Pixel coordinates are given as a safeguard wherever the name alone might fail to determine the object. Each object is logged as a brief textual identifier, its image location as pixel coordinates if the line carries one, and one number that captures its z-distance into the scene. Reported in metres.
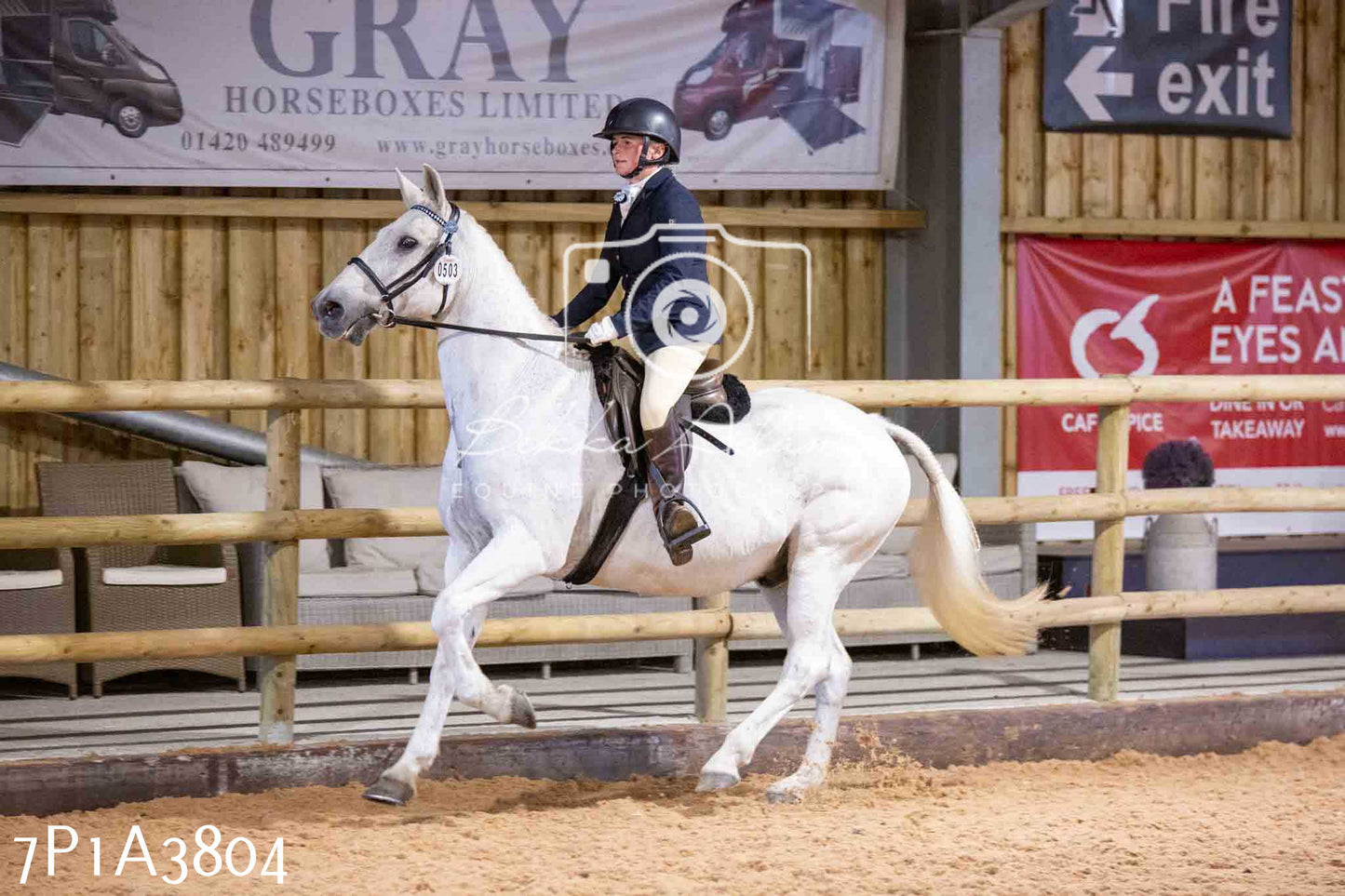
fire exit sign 19.41
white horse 9.09
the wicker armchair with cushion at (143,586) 13.88
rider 9.36
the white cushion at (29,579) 13.55
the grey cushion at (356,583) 14.42
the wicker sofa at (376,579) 14.37
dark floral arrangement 16.41
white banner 15.78
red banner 19.58
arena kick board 11.25
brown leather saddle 9.57
